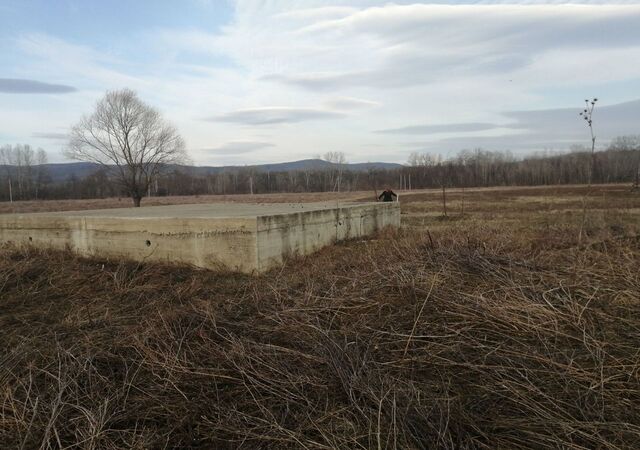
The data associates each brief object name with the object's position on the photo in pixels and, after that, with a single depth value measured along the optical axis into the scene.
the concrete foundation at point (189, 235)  7.92
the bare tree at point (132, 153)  38.22
